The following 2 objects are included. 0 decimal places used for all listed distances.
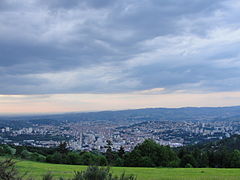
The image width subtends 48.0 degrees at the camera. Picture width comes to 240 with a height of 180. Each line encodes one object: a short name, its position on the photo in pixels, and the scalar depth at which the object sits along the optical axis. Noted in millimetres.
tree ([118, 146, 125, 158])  47141
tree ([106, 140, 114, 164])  43581
